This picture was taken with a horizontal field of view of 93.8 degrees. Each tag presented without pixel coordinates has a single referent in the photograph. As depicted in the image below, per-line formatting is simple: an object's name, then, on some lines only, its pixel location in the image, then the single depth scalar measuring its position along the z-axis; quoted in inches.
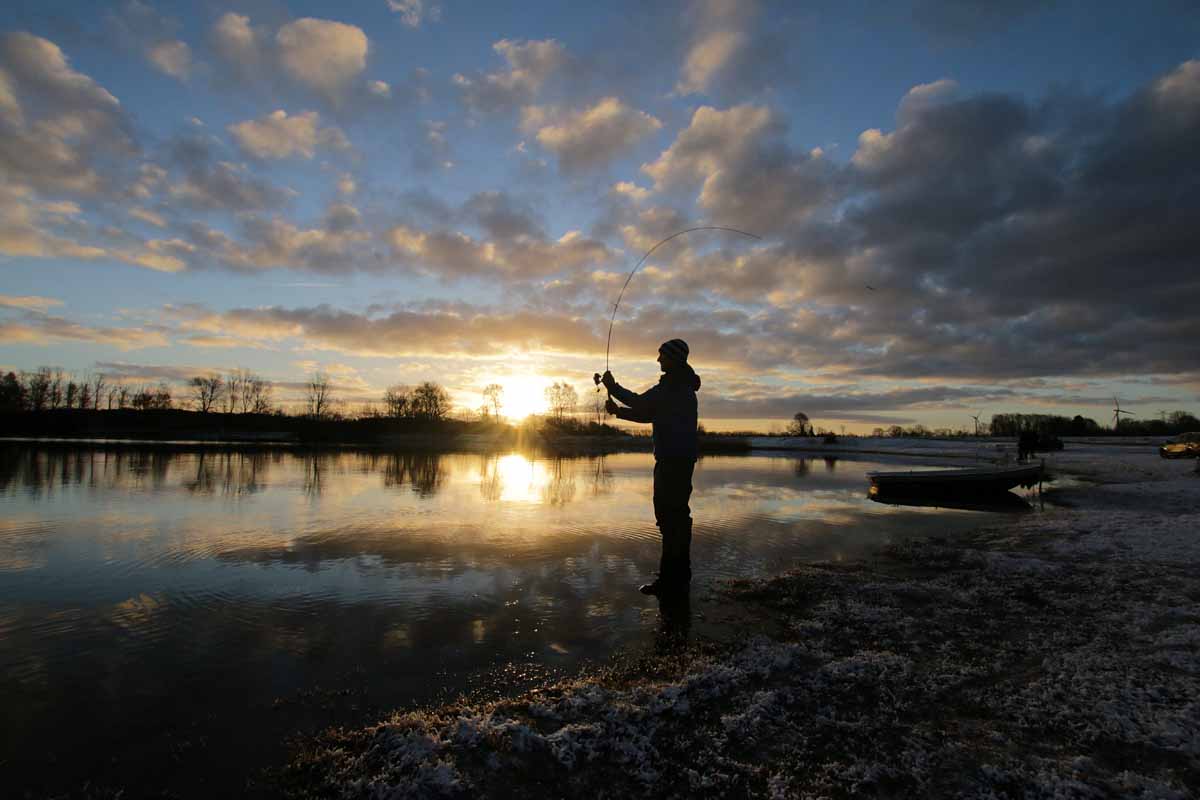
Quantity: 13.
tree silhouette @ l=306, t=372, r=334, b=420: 4997.5
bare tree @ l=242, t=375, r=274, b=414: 4987.5
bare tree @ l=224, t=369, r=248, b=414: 4910.4
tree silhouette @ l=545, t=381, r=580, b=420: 5413.4
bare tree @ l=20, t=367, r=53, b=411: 4357.8
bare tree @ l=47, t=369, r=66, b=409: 4517.7
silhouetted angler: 285.6
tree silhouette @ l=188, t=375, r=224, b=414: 4791.1
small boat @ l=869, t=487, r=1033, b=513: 674.2
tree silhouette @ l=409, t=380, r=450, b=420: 4936.0
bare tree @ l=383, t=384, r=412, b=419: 4980.3
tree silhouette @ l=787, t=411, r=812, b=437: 5185.0
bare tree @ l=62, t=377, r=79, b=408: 4591.5
